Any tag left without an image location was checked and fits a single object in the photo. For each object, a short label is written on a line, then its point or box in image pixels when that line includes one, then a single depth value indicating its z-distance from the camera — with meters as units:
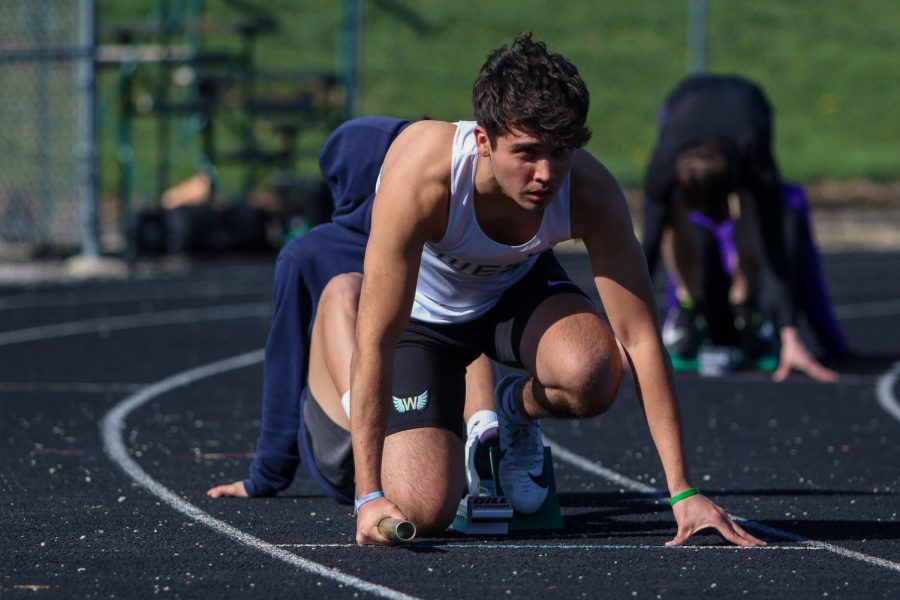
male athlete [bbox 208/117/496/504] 11.86
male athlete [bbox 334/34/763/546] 9.41
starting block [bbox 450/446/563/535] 10.77
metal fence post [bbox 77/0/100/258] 31.09
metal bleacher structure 33.59
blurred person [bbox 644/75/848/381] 18.83
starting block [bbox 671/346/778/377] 20.44
